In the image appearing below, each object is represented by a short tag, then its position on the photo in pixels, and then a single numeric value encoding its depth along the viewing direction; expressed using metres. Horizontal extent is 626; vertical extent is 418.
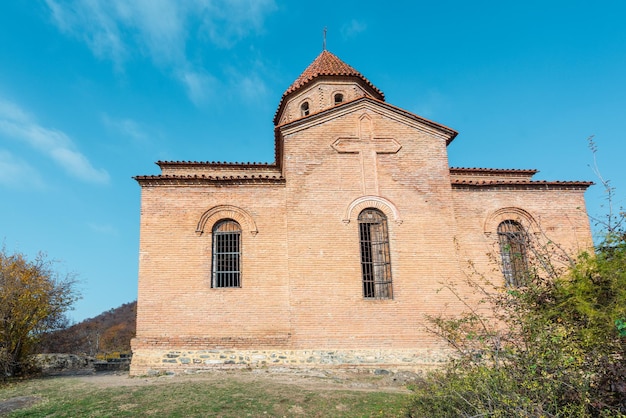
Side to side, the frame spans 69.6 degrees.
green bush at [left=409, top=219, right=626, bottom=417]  4.34
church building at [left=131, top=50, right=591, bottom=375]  11.42
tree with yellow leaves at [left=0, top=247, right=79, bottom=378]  12.90
